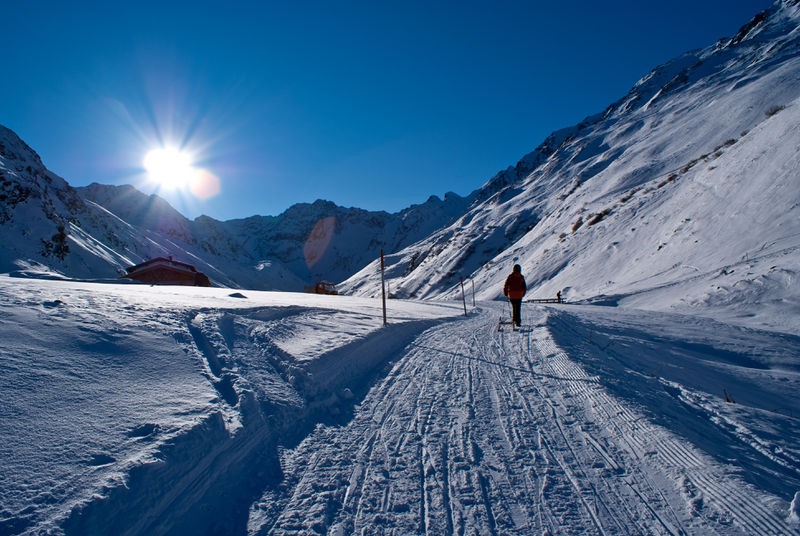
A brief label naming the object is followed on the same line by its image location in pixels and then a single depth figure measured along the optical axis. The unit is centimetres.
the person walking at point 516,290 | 1101
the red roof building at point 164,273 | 4216
